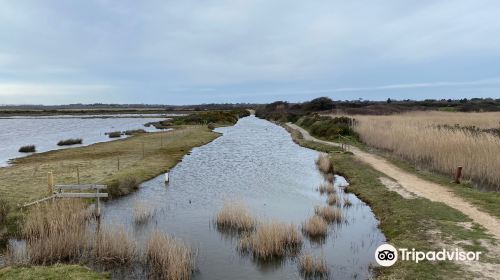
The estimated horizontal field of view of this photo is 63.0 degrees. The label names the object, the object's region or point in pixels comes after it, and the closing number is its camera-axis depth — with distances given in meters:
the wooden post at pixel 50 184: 18.52
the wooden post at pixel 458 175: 21.48
